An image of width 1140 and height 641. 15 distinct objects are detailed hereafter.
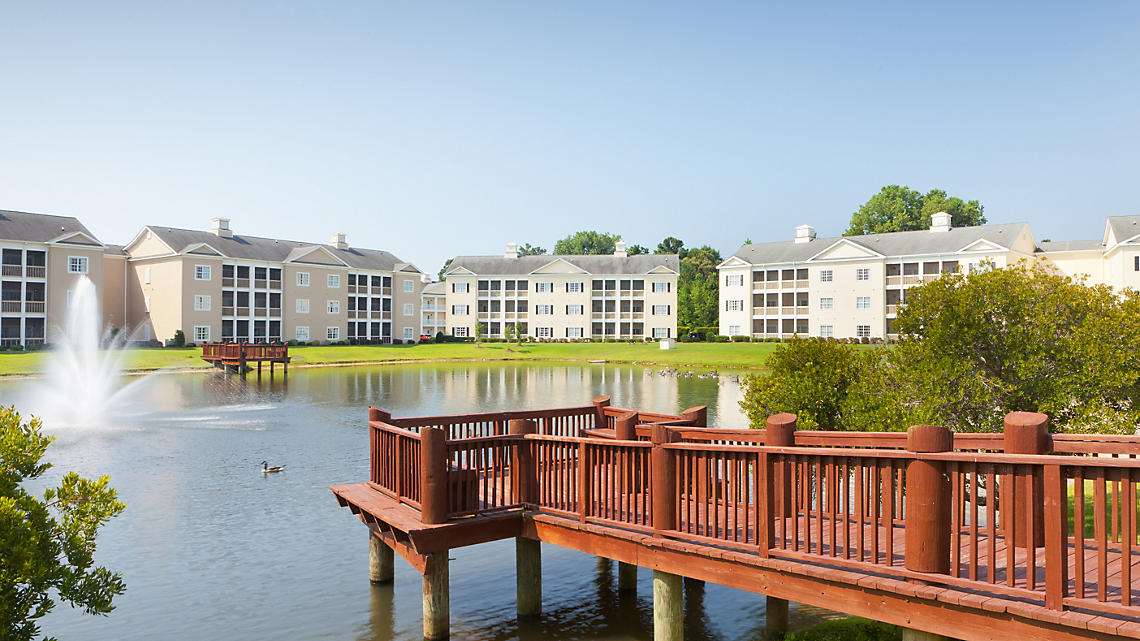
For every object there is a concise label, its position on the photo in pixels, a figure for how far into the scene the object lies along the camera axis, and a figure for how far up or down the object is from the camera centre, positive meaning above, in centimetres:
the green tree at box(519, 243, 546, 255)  16725 +1624
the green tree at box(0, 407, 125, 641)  712 -188
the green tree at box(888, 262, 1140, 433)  1322 -45
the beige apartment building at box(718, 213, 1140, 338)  7869 +602
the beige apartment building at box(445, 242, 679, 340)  10500 +428
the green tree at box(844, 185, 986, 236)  11350 +1652
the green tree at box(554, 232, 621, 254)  15725 +1635
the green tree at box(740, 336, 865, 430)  1623 -110
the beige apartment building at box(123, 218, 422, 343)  7888 +434
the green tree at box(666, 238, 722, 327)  10675 +359
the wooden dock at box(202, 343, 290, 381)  5891 -179
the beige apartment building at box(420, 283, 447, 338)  13262 +332
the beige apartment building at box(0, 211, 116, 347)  6919 +529
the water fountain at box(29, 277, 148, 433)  3451 -293
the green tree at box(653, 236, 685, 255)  14000 +1415
